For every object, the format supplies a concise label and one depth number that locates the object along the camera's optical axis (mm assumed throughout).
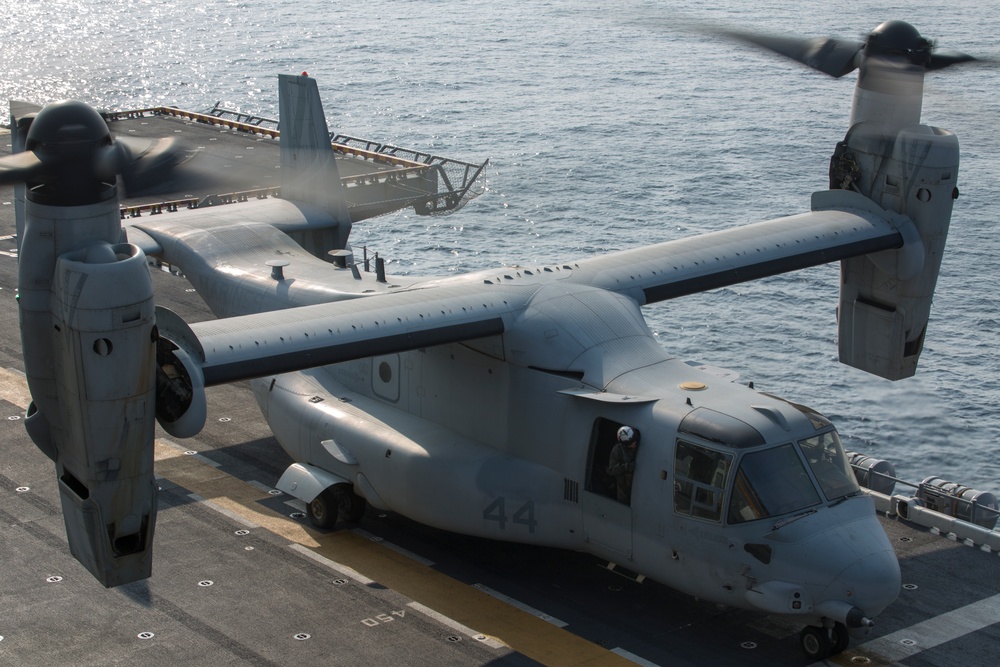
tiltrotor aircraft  16922
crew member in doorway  20297
